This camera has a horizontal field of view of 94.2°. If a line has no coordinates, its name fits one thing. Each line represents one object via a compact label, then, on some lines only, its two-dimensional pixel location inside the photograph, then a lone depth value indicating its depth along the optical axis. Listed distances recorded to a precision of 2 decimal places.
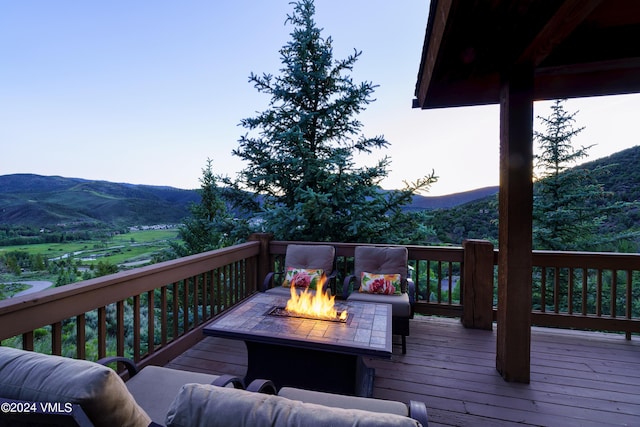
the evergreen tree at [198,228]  9.81
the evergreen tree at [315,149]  5.49
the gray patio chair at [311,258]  3.89
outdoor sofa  0.72
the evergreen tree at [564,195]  7.11
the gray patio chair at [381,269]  3.29
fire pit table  2.02
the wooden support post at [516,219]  2.38
